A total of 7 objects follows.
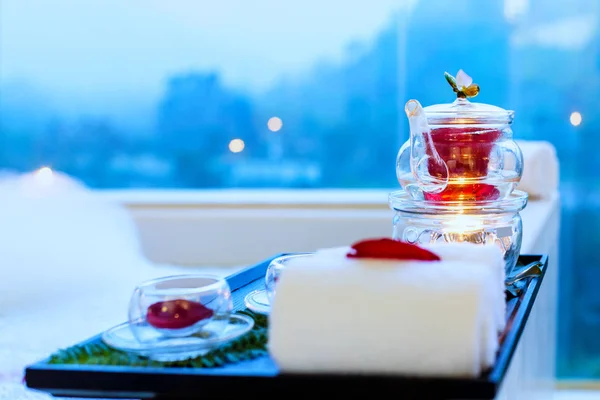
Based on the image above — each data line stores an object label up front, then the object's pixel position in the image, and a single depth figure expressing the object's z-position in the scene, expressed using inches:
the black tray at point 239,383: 35.6
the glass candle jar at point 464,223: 47.4
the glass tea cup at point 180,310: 39.0
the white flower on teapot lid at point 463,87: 50.9
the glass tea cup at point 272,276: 43.8
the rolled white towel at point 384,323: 35.8
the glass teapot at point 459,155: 48.5
